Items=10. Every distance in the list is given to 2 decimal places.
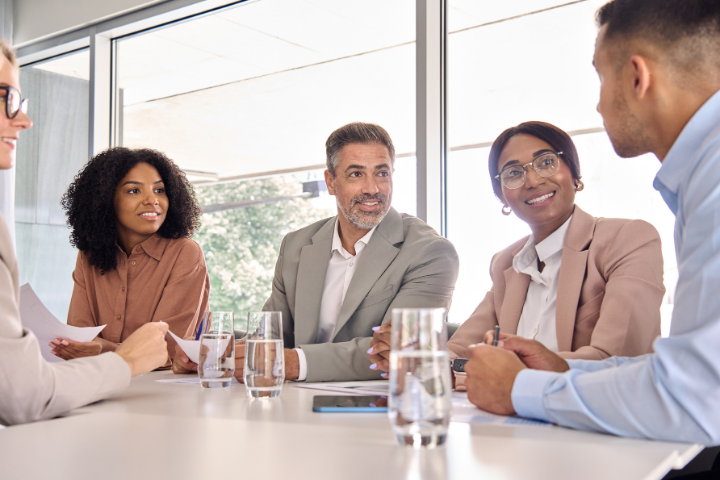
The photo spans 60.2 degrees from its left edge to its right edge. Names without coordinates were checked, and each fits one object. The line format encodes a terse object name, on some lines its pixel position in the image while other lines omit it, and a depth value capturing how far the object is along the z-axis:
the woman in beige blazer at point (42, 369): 1.15
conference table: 0.81
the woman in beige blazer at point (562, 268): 1.71
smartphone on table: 1.23
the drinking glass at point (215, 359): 1.58
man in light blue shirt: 0.99
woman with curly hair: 2.70
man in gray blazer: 2.21
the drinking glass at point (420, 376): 0.86
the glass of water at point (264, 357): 1.37
